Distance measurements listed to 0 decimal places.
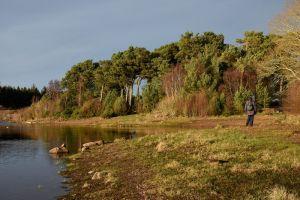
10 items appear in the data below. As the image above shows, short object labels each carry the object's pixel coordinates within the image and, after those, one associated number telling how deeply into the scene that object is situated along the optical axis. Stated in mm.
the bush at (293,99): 51766
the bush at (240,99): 69750
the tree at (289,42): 36438
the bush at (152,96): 87812
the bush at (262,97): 72625
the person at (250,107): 35375
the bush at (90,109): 96000
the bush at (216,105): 70250
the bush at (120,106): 90625
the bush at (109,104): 90438
